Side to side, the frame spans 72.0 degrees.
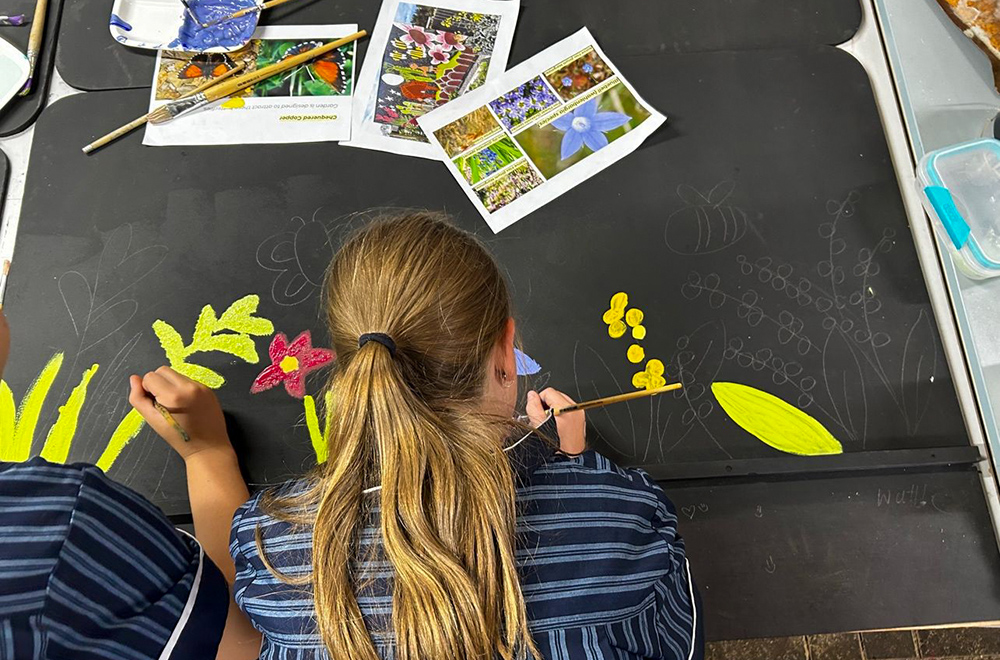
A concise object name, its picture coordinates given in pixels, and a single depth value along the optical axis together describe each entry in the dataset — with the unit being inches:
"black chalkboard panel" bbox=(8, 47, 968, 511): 34.7
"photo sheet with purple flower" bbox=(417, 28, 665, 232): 38.5
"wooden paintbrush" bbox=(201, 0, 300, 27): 42.5
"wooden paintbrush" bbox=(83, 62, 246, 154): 39.6
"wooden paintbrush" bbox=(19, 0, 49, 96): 41.0
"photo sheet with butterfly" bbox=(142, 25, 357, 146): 40.1
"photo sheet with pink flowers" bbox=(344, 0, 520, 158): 40.1
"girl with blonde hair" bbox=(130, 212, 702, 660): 21.2
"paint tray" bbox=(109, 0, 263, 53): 42.1
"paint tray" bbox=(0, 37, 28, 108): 40.8
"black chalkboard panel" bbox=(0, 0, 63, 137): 40.3
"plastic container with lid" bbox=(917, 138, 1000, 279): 35.5
